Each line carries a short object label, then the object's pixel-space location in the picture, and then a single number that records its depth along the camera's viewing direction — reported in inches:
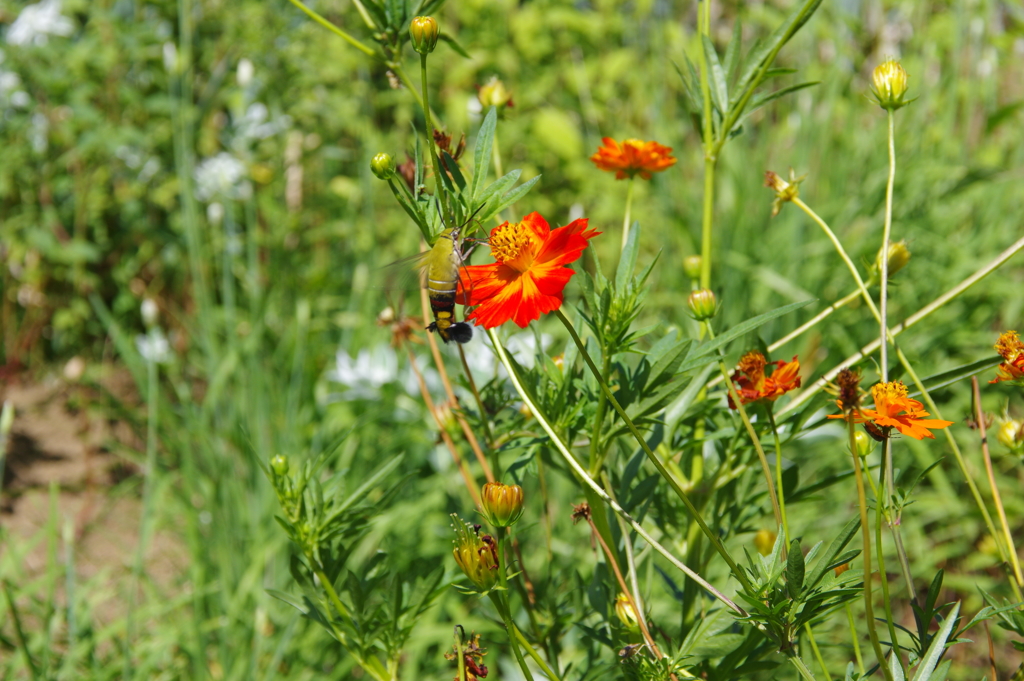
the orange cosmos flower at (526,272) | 40.1
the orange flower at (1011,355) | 40.8
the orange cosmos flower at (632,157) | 45.2
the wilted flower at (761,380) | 40.8
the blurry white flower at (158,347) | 89.4
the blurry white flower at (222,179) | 98.0
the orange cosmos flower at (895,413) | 39.9
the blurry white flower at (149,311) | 79.6
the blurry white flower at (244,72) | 85.7
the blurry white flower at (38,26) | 100.4
